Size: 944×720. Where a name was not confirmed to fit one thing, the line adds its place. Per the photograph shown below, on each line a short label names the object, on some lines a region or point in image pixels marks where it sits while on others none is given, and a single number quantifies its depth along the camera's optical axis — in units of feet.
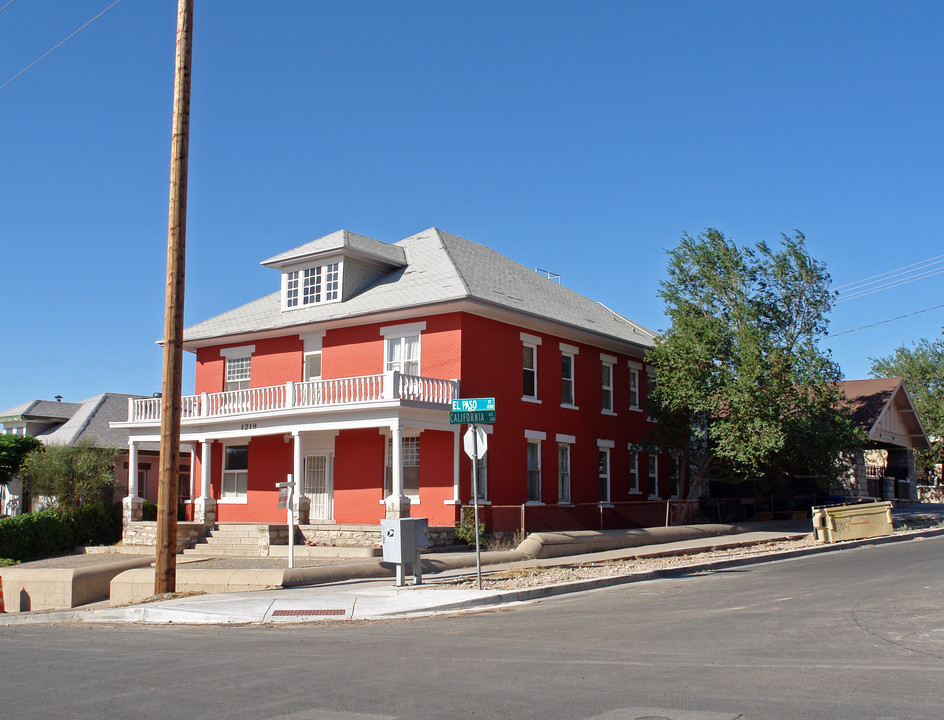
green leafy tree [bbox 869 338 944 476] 200.34
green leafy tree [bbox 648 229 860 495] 88.94
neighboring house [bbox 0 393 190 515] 128.57
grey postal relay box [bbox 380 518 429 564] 52.95
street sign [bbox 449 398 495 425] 49.87
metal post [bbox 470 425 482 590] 49.83
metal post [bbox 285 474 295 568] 61.21
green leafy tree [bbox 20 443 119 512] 103.71
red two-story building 81.87
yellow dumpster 80.89
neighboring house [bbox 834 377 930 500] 129.49
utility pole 51.57
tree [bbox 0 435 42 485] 119.75
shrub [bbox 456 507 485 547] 77.25
